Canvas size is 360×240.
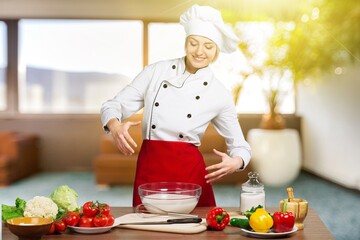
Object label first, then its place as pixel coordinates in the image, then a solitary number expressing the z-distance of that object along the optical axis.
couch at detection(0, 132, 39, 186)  7.11
